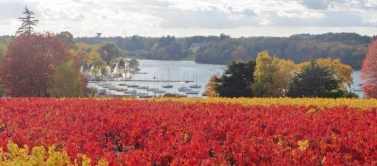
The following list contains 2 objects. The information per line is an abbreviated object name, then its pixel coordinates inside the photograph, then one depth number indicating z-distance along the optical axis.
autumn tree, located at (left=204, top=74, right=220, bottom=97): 52.62
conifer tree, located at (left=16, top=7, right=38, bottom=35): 59.06
